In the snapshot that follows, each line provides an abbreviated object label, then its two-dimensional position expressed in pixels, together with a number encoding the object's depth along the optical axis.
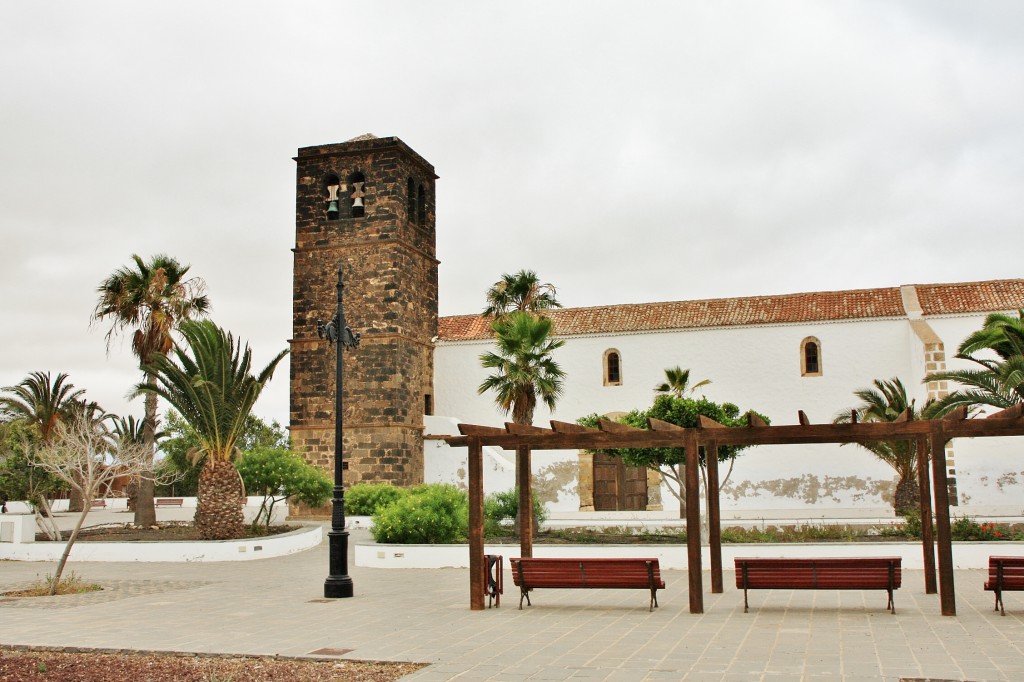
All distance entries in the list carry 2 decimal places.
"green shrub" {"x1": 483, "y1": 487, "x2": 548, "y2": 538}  18.72
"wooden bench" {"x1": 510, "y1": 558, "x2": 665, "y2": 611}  10.36
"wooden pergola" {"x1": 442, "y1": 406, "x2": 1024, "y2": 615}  9.88
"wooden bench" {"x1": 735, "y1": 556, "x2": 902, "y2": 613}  9.87
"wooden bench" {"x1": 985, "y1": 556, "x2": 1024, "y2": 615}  9.55
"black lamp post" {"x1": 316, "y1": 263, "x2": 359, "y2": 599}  12.20
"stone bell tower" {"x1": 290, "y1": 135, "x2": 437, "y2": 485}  27.17
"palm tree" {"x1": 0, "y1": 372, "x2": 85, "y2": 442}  32.88
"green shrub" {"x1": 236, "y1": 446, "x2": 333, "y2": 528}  20.31
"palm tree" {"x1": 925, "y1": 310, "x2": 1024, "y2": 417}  16.47
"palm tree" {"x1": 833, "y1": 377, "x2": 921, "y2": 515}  19.20
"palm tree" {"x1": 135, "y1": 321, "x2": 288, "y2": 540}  18.44
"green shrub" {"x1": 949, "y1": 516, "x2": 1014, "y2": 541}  15.20
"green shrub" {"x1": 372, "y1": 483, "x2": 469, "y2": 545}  16.55
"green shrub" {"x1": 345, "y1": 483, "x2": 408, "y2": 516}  23.11
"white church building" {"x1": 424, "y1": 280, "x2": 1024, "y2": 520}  24.83
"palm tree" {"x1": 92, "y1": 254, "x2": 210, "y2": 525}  22.97
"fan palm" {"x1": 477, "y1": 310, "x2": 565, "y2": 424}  21.44
